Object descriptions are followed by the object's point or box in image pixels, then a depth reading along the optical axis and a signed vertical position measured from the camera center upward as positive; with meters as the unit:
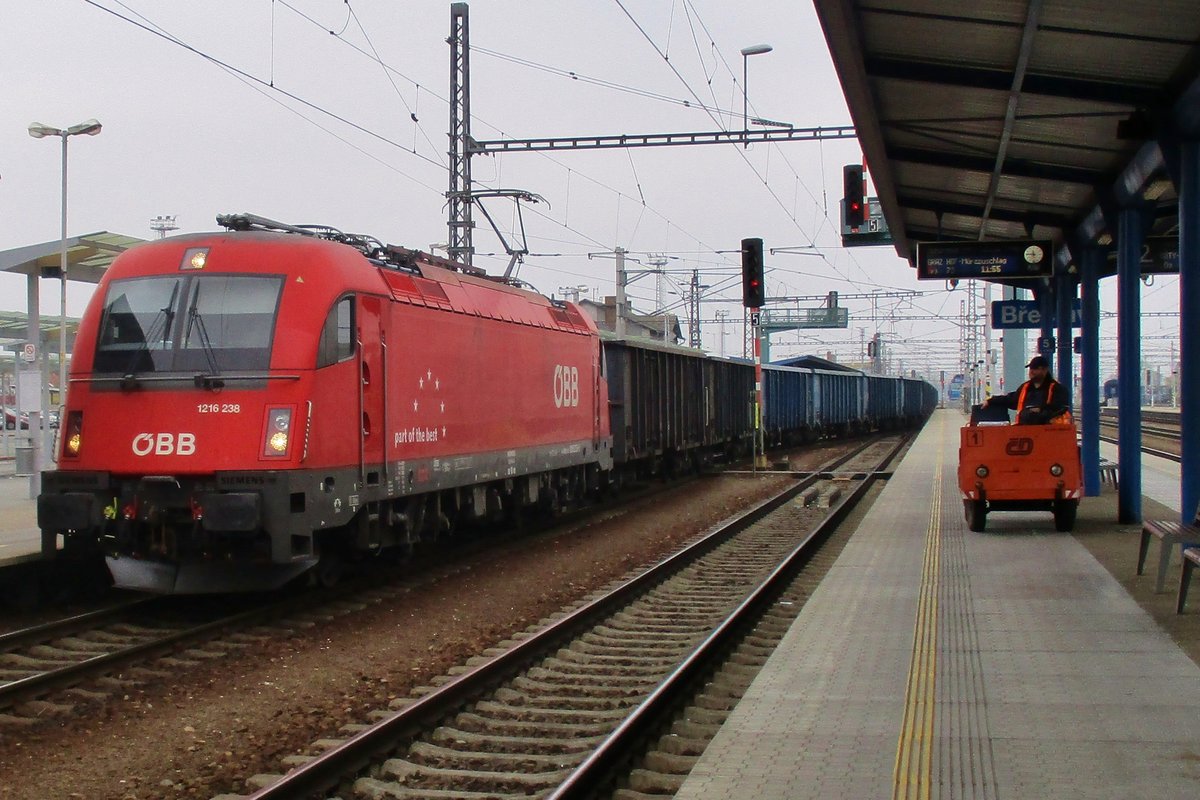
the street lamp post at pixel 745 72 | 22.56 +6.37
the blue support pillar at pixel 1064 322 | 18.97 +1.28
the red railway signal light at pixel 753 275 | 22.66 +2.46
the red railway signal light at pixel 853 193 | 19.95 +3.45
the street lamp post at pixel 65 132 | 20.94 +5.00
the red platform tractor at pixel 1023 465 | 13.54 -0.64
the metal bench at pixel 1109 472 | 20.20 -1.14
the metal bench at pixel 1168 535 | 9.02 -0.97
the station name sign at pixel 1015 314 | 21.89 +1.63
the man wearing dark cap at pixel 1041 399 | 13.62 +0.08
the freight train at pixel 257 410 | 9.66 +0.05
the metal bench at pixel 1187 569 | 8.51 -1.16
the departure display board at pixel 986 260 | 16.66 +1.98
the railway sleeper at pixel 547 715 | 7.28 -1.78
